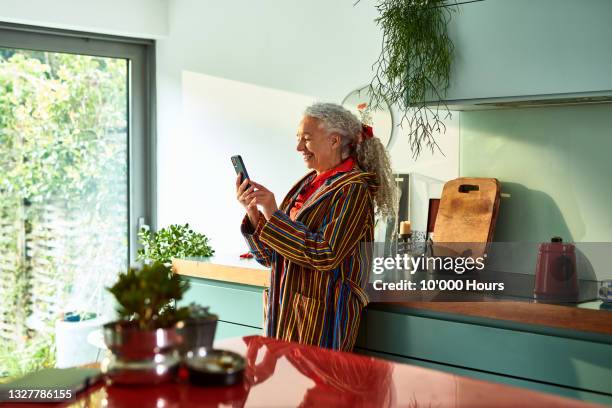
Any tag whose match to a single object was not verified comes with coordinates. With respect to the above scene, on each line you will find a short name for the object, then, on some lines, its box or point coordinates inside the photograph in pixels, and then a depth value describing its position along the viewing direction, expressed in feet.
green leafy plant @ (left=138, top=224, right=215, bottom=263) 13.55
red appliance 9.28
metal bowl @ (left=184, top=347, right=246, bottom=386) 4.38
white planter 15.07
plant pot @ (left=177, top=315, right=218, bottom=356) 4.42
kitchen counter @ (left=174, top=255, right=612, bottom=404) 8.29
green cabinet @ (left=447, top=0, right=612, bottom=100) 9.00
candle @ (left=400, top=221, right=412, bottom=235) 11.51
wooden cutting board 10.83
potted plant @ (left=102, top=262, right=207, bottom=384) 4.24
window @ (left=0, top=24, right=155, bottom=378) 14.92
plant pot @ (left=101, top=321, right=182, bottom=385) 4.23
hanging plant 10.25
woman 9.17
